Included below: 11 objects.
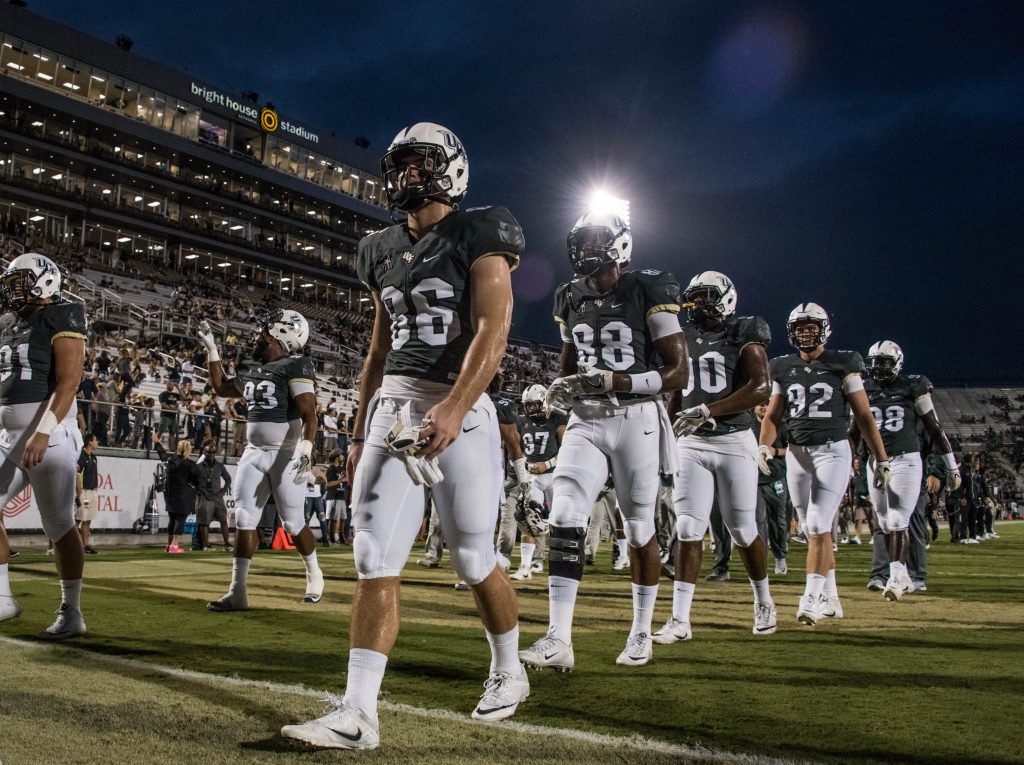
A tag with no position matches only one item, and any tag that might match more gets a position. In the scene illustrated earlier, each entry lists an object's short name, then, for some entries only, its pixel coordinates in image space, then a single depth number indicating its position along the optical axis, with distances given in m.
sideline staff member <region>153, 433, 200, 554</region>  15.66
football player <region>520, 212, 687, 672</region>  5.27
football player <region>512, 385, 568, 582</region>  12.16
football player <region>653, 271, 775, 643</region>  6.26
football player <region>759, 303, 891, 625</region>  7.64
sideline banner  16.62
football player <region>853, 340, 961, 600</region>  9.16
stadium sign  60.50
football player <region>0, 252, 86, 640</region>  5.86
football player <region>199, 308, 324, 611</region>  7.81
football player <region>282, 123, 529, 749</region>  3.39
